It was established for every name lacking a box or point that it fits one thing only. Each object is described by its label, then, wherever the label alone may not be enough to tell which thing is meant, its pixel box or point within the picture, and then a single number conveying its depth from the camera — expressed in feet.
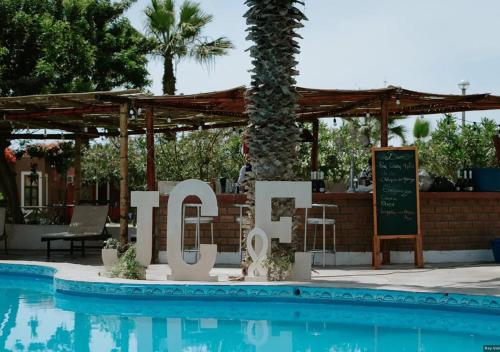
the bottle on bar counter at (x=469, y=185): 44.45
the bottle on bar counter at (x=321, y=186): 43.65
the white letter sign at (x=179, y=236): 33.42
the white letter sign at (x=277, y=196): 33.30
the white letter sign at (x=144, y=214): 35.37
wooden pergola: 40.98
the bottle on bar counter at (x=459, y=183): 44.65
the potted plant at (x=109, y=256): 36.81
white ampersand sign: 33.21
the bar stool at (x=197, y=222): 39.22
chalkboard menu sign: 40.04
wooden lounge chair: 47.88
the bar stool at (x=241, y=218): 39.67
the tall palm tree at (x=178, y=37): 74.18
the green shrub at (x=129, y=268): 34.91
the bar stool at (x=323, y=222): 39.01
